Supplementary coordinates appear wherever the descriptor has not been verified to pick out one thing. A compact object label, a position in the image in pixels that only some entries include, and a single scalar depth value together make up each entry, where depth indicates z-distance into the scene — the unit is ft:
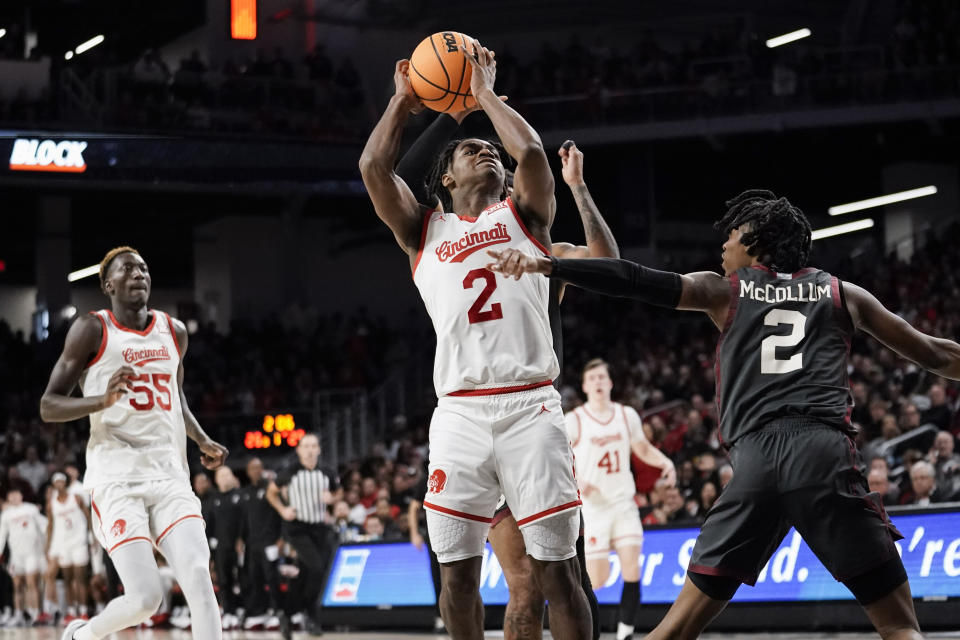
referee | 42.19
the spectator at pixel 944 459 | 38.37
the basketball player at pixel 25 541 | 59.67
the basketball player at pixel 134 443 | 20.98
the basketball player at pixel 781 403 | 14.52
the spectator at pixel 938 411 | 46.93
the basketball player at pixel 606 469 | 32.53
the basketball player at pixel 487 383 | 16.10
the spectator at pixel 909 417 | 45.42
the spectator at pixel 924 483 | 36.94
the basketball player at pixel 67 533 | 57.67
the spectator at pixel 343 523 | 50.80
